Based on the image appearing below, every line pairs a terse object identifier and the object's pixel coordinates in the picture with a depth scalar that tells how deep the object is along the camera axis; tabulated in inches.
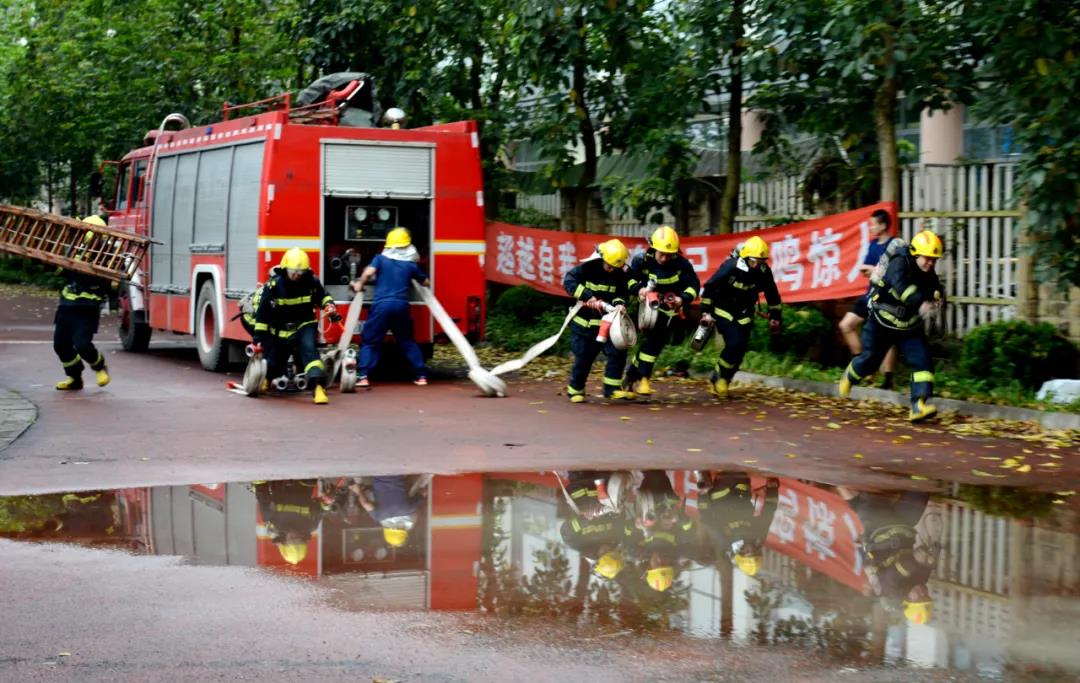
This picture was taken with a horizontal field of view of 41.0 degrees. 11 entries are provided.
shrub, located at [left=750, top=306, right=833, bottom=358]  626.8
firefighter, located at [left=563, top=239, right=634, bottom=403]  549.3
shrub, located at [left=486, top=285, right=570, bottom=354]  791.7
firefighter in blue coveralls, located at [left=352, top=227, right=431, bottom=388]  600.1
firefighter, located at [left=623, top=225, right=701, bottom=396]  551.5
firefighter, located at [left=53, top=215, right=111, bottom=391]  565.2
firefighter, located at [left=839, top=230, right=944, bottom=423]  480.4
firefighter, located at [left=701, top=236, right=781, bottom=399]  552.7
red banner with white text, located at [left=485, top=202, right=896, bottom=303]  593.3
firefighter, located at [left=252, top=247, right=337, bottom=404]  541.3
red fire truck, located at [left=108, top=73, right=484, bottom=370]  610.2
